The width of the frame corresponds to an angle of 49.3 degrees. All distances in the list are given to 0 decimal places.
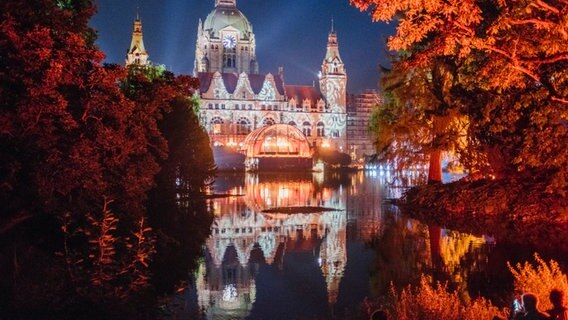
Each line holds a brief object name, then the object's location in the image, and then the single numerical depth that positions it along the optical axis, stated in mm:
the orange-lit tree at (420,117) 31219
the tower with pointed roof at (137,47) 108775
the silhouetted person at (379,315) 6235
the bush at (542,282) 10258
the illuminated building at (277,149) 94375
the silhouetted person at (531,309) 6793
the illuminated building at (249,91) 116625
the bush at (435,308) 9719
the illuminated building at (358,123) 135012
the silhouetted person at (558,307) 7020
